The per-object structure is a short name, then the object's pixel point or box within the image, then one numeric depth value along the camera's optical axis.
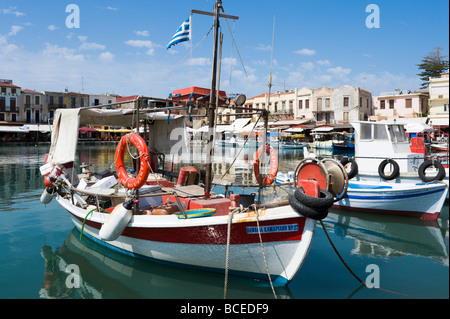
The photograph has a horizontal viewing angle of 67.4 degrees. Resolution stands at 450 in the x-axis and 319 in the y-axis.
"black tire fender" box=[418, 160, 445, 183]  11.74
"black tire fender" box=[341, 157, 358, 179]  13.62
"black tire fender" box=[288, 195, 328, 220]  5.50
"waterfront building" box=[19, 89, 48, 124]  62.22
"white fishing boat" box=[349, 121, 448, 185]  13.05
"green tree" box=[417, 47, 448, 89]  53.80
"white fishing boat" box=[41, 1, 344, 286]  5.91
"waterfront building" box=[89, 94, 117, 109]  68.44
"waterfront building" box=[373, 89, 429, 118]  49.72
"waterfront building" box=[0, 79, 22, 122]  60.22
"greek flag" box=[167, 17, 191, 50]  7.99
